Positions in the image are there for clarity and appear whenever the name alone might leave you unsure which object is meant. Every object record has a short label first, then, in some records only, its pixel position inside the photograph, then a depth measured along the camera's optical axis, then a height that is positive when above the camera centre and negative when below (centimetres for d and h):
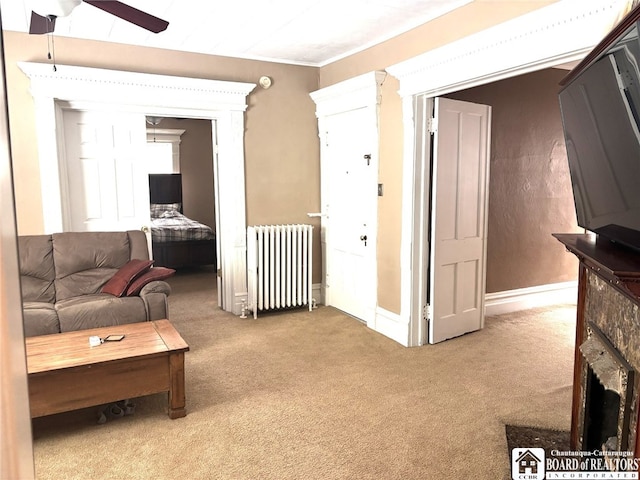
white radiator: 489 -80
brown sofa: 339 -73
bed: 684 -79
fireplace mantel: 163 -51
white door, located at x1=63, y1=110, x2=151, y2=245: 441 +15
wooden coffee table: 251 -97
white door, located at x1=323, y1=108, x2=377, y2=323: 454 -26
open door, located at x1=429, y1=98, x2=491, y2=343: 401 -27
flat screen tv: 152 +18
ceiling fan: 223 +88
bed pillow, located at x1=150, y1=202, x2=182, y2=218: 841 -36
